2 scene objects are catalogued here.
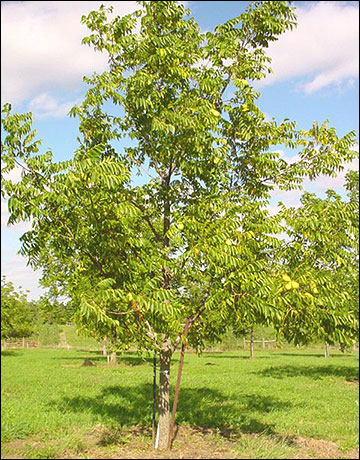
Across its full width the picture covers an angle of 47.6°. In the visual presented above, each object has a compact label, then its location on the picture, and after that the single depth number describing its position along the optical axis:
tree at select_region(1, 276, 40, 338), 31.16
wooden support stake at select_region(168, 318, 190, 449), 7.02
